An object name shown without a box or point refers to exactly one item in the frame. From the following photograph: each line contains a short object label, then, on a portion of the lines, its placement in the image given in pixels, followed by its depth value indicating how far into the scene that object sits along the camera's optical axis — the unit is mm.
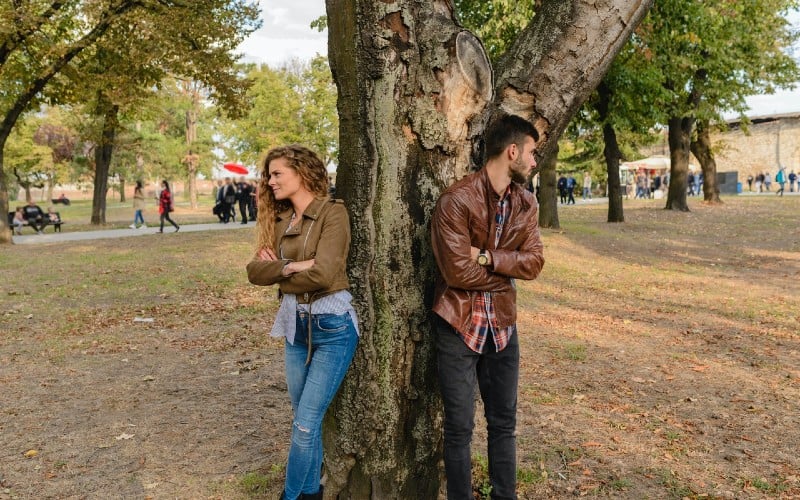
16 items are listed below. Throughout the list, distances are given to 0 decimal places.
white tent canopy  46031
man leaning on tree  3197
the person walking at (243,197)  27609
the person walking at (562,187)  41281
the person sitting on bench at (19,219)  24141
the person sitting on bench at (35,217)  24938
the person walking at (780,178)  42625
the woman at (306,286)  3342
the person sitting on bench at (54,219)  25875
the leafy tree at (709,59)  16594
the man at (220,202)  27736
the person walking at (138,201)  26891
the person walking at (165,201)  22688
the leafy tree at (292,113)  42750
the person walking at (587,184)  50281
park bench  25369
